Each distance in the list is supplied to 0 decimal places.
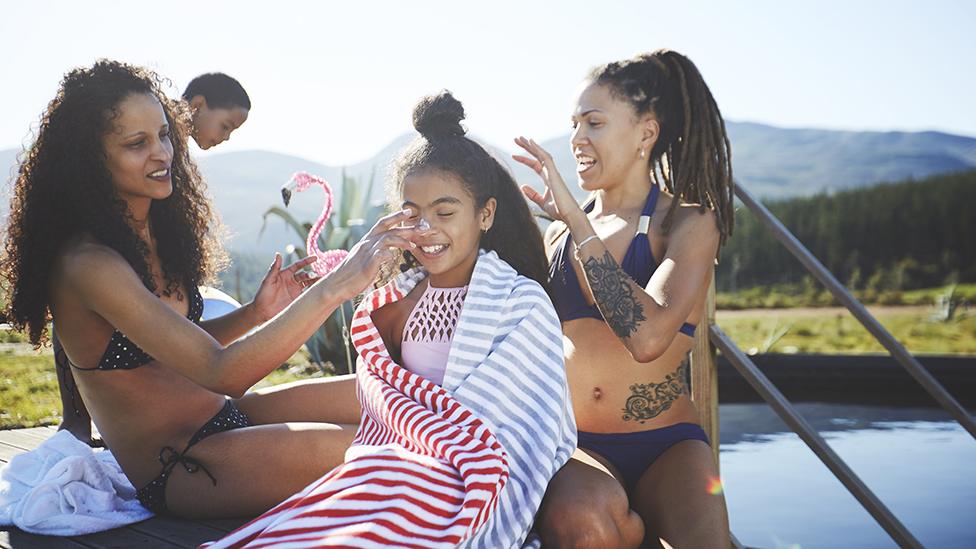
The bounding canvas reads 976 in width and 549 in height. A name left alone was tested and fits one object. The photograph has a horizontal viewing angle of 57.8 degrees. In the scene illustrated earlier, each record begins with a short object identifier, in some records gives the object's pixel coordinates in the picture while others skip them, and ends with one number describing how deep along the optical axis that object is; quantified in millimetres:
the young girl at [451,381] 1893
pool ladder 3158
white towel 2574
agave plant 6801
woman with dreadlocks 2396
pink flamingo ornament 2953
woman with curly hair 2355
